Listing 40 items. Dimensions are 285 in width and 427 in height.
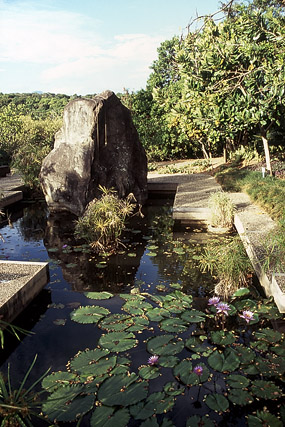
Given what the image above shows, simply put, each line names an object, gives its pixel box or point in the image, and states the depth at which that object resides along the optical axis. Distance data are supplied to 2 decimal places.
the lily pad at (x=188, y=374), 2.92
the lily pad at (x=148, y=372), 2.98
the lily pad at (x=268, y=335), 3.48
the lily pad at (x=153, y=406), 2.56
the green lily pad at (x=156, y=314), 3.89
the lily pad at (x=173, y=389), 2.79
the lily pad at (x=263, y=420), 2.47
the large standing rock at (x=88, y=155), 8.14
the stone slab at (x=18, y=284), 3.87
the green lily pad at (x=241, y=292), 4.23
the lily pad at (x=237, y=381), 2.85
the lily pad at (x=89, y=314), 3.88
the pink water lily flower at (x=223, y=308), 3.71
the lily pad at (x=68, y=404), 2.59
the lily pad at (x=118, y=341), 3.37
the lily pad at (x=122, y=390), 2.68
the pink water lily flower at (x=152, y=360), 3.08
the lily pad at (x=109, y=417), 2.47
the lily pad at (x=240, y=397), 2.69
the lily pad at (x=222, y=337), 3.46
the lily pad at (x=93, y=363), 3.03
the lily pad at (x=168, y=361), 3.11
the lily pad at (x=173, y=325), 3.68
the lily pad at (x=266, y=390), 2.74
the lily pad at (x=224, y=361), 3.06
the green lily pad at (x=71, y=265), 5.58
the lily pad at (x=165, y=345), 3.30
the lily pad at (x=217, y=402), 2.62
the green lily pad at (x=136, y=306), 4.04
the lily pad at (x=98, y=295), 4.40
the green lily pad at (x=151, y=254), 5.97
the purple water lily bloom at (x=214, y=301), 3.93
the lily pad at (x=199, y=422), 2.49
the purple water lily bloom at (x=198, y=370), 2.96
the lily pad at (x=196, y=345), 3.35
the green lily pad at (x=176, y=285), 4.76
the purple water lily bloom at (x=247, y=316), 3.62
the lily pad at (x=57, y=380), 2.86
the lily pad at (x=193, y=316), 3.81
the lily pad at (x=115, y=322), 3.71
